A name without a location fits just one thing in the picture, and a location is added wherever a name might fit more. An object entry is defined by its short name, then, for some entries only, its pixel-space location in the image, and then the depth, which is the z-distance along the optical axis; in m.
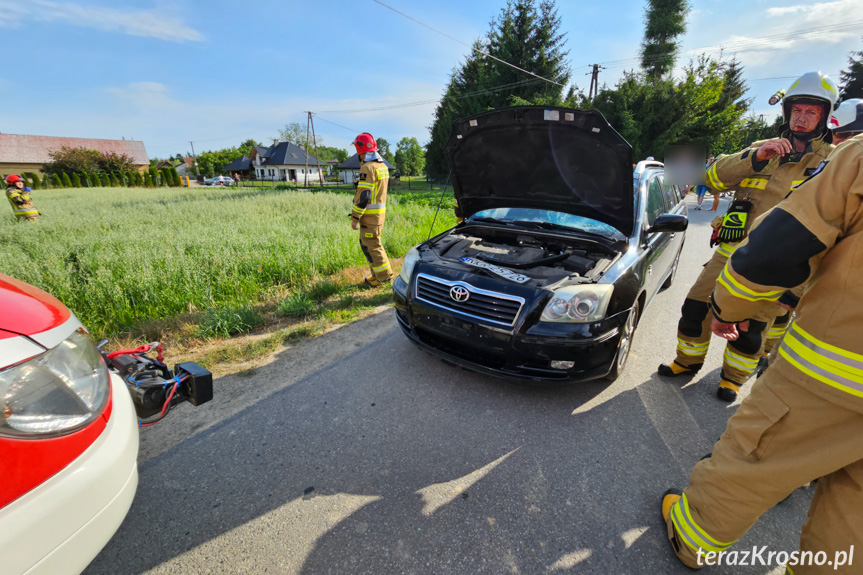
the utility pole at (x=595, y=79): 23.25
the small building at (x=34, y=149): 44.81
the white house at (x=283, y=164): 64.31
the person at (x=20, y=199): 10.14
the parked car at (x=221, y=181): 49.50
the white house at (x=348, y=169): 62.84
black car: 2.39
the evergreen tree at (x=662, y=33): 25.67
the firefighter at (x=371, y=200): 4.95
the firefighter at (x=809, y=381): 1.09
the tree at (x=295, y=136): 60.91
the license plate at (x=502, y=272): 2.55
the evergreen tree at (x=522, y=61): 24.36
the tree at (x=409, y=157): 67.31
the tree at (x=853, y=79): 22.86
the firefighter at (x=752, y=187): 2.36
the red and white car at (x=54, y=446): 0.96
